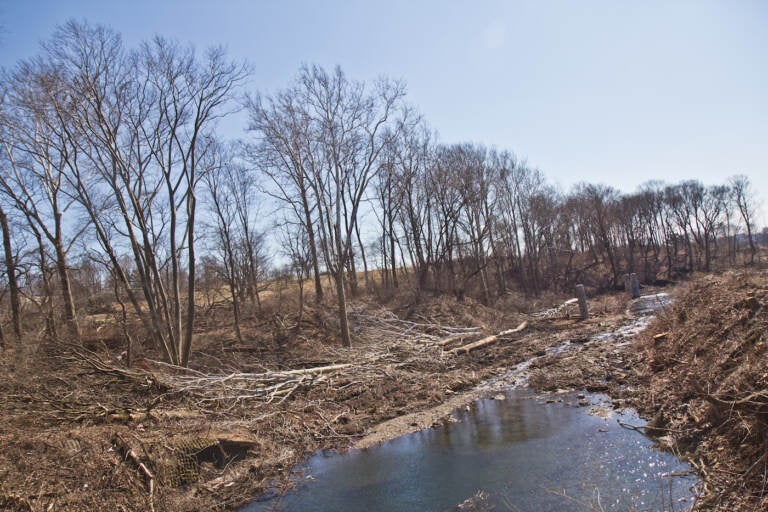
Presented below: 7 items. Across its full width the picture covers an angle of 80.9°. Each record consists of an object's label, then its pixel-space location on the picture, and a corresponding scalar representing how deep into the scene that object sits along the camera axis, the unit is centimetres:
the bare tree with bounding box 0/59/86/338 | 1241
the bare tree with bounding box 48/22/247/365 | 1301
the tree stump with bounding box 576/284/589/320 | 2211
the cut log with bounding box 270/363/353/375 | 1175
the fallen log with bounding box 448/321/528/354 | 1648
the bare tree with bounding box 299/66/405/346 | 1742
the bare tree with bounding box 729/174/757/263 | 5618
